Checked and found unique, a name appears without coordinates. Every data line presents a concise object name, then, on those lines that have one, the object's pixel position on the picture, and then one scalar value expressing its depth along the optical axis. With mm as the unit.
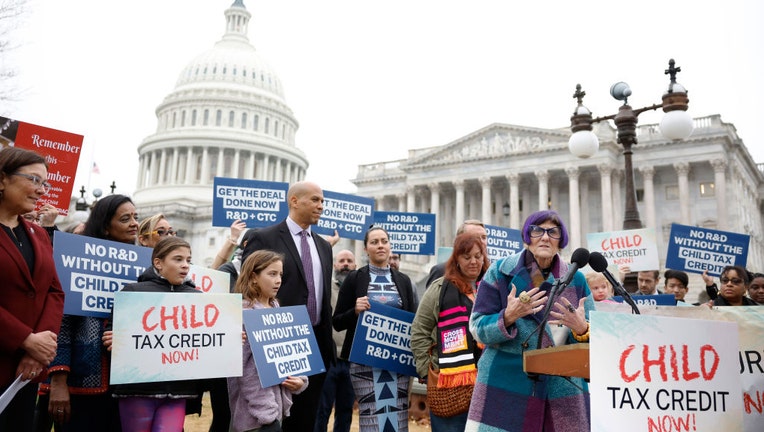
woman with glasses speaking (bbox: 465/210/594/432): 4008
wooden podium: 3451
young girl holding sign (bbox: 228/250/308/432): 4973
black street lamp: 11000
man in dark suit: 5797
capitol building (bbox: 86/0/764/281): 46125
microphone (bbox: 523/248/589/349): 3742
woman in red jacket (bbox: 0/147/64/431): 3887
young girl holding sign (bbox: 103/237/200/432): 4648
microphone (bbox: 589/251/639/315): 3627
